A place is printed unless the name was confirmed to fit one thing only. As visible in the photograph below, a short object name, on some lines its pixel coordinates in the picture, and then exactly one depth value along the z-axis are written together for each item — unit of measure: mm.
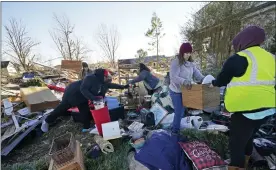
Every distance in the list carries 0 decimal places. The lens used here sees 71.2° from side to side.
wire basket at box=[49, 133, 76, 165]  2406
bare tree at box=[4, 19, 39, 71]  16189
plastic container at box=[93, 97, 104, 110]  3505
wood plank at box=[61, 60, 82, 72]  12914
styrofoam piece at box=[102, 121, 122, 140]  3066
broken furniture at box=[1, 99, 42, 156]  3842
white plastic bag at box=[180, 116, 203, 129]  3240
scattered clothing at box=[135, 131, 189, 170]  2213
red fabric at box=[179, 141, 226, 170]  2053
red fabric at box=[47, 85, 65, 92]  7145
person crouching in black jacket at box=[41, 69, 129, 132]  3848
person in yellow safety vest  1507
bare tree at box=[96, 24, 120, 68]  19923
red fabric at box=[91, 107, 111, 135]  3449
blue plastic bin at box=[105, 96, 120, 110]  4364
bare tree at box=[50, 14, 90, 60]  18266
